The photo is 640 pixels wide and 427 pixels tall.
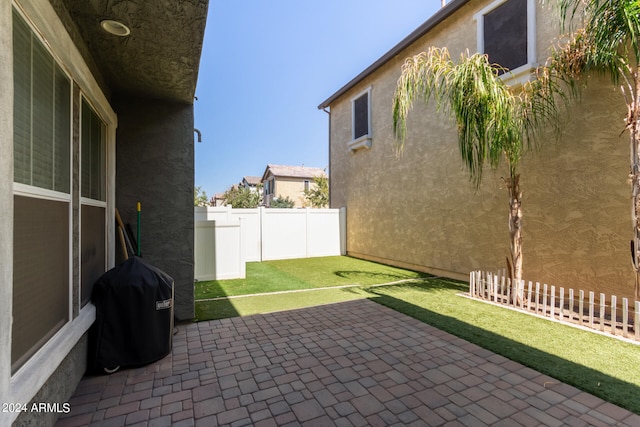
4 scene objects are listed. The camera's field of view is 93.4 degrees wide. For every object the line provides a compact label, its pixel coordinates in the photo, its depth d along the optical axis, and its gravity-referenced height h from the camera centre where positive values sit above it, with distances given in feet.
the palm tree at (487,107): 16.78 +6.24
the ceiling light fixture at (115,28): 9.03 +5.81
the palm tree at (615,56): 12.48 +7.68
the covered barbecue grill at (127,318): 10.34 -3.60
